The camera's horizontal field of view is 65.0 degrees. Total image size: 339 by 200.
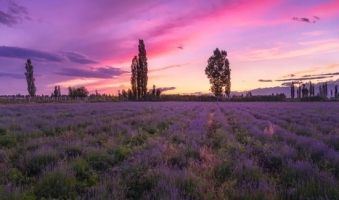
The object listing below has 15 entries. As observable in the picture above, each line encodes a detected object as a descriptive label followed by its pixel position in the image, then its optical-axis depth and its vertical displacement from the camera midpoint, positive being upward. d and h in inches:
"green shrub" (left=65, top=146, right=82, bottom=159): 293.3 -59.3
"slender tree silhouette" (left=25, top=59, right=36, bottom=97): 2977.4 +231.3
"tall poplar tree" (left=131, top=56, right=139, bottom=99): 3366.1 +254.5
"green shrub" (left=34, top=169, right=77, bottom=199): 179.7 -61.4
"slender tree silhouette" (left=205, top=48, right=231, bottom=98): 3309.5 +288.4
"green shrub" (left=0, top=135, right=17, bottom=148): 360.9 -57.8
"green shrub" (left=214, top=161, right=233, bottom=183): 214.2 -65.0
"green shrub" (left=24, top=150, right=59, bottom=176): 237.5 -58.6
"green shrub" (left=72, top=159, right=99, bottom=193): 197.6 -64.6
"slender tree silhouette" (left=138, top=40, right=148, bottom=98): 3191.4 +364.2
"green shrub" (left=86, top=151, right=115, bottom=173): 255.2 -62.8
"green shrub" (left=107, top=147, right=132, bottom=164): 285.9 -63.6
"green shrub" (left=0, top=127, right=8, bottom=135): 452.4 -53.1
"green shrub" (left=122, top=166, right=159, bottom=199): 182.7 -63.5
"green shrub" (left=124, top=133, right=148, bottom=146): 378.0 -64.5
